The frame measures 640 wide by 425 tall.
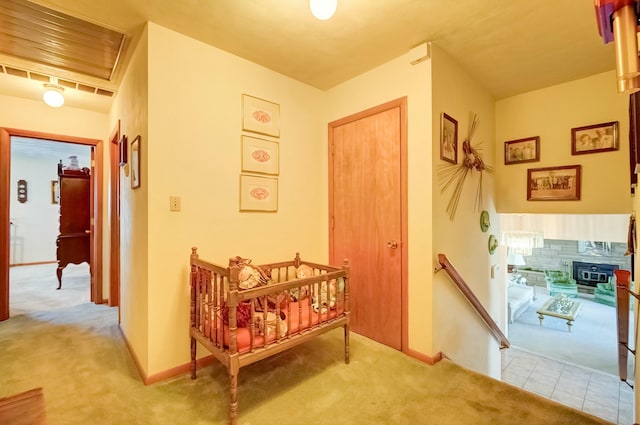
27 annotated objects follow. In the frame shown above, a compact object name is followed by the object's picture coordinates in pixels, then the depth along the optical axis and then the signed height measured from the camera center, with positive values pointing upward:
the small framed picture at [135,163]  2.12 +0.40
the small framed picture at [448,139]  2.37 +0.64
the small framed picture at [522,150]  3.14 +0.70
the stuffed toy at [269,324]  1.74 -0.70
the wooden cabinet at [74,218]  4.12 -0.03
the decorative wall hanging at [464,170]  2.46 +0.39
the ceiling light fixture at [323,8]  1.55 +1.13
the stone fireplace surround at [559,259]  6.75 -1.17
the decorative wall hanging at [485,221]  3.08 -0.09
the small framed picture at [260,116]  2.43 +0.87
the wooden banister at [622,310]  1.95 -0.68
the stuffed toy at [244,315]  1.79 -0.63
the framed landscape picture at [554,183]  2.91 +0.31
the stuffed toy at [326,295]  2.11 -0.61
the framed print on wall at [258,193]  2.41 +0.19
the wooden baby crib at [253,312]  1.60 -0.66
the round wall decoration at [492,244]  3.31 -0.36
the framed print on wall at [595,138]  2.69 +0.72
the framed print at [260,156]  2.43 +0.51
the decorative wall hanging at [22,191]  6.21 +0.54
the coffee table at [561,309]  4.97 -1.76
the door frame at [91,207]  3.12 +0.12
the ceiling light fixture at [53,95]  2.88 +1.22
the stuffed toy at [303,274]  2.25 -0.52
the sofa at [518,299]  5.36 -1.68
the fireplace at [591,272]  6.72 -1.44
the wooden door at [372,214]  2.45 +0.00
